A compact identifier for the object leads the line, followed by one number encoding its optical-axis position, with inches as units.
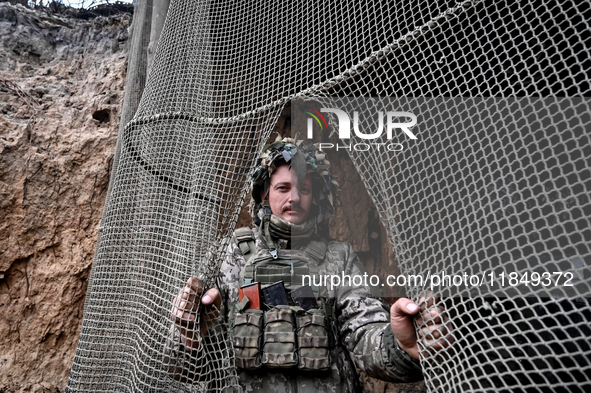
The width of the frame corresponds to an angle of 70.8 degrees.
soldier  70.8
